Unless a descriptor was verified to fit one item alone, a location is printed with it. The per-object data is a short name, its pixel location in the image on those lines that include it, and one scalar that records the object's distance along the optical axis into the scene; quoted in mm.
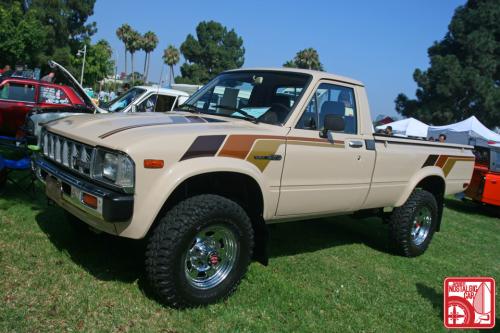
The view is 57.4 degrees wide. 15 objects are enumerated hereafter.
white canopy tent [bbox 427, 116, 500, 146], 21875
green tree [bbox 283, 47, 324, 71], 58312
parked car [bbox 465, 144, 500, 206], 10547
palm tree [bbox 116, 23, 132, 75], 65562
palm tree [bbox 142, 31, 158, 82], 66750
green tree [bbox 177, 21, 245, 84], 62531
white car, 11477
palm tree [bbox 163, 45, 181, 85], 67625
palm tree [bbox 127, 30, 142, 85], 65938
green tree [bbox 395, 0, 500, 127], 33938
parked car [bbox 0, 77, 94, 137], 9352
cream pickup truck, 3168
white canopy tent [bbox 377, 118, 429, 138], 24016
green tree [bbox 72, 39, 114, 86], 49000
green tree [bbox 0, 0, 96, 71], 34000
